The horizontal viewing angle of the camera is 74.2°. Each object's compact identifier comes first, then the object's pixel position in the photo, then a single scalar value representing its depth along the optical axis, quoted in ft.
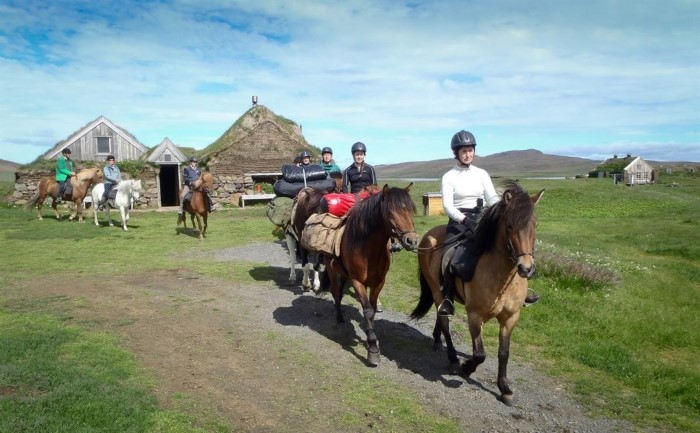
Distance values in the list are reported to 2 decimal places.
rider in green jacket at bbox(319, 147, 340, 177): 38.36
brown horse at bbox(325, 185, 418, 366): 20.11
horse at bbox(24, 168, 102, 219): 68.44
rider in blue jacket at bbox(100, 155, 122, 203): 64.03
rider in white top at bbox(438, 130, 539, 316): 20.25
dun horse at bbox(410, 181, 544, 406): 16.11
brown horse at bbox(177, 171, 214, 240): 54.70
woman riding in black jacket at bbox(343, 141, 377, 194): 29.88
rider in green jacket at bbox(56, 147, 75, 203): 68.32
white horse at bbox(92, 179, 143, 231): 61.57
